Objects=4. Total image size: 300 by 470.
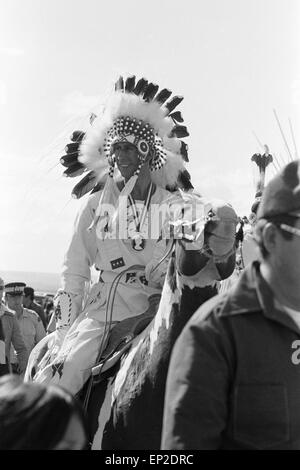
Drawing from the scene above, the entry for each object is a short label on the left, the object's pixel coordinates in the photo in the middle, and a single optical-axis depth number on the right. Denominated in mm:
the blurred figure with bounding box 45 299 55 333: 14470
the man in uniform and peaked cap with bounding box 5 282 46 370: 9180
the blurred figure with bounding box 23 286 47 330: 11406
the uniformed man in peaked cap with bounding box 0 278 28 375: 7562
